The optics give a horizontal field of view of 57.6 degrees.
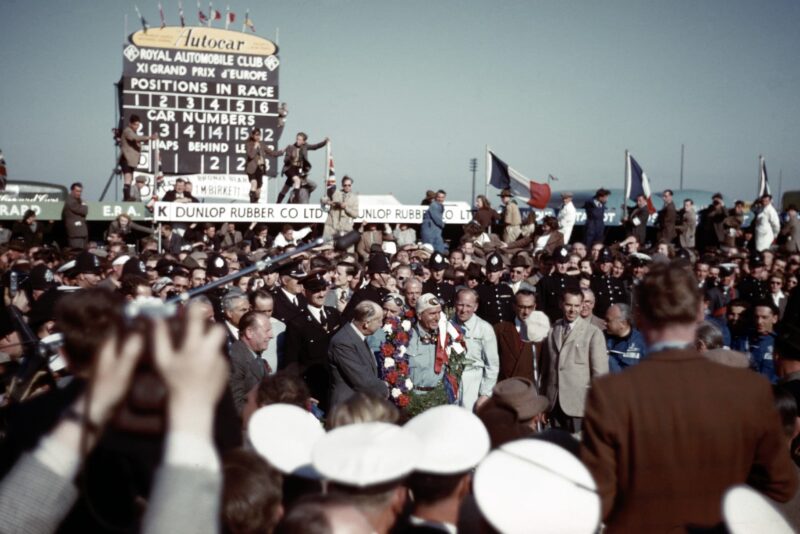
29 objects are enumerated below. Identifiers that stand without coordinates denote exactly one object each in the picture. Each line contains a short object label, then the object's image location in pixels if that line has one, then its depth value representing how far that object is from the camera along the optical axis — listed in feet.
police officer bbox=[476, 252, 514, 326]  31.58
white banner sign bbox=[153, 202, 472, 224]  53.11
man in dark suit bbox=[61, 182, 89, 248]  51.11
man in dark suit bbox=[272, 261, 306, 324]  25.82
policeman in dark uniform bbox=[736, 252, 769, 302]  36.78
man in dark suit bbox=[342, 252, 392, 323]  28.43
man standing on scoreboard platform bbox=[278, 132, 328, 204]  61.77
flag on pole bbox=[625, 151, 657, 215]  66.28
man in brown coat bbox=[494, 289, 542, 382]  24.44
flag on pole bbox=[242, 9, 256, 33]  71.00
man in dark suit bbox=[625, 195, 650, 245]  62.08
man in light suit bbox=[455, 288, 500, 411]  23.06
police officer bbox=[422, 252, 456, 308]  33.66
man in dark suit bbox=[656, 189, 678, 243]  61.41
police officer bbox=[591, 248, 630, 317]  34.12
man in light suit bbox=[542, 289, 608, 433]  22.06
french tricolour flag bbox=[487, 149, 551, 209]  64.64
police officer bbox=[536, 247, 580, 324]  33.12
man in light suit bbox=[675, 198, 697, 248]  62.75
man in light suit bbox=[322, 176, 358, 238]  52.70
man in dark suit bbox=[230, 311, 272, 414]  17.34
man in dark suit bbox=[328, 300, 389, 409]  20.42
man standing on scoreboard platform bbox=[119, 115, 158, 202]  58.44
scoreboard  65.00
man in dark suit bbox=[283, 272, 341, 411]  23.30
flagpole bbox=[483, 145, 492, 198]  65.36
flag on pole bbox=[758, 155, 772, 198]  73.51
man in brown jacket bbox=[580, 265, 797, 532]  8.43
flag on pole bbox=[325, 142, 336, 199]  64.13
